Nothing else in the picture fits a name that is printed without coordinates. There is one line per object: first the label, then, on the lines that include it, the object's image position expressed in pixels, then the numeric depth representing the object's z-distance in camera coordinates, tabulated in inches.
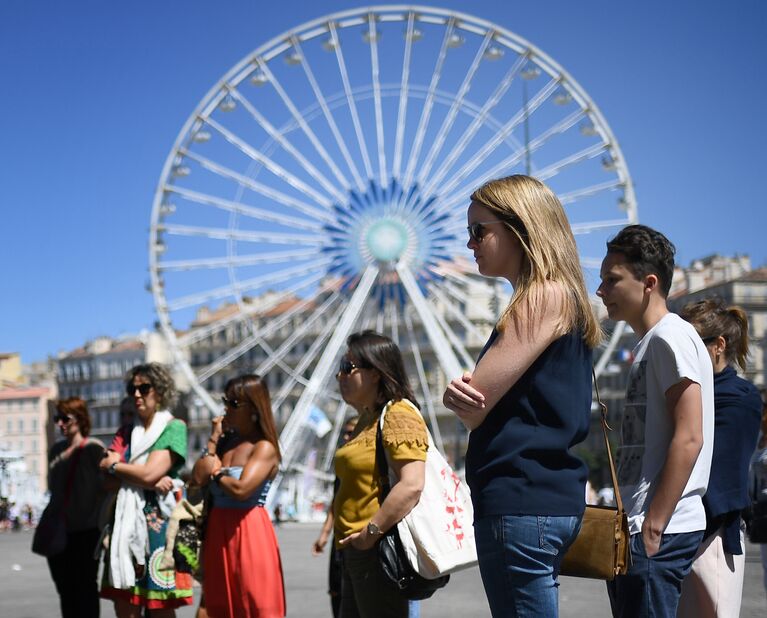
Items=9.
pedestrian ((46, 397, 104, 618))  252.2
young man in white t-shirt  124.5
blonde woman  104.6
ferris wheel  1012.5
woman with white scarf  219.9
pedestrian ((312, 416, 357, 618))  230.5
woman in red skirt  202.4
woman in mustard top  158.4
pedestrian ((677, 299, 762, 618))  144.1
